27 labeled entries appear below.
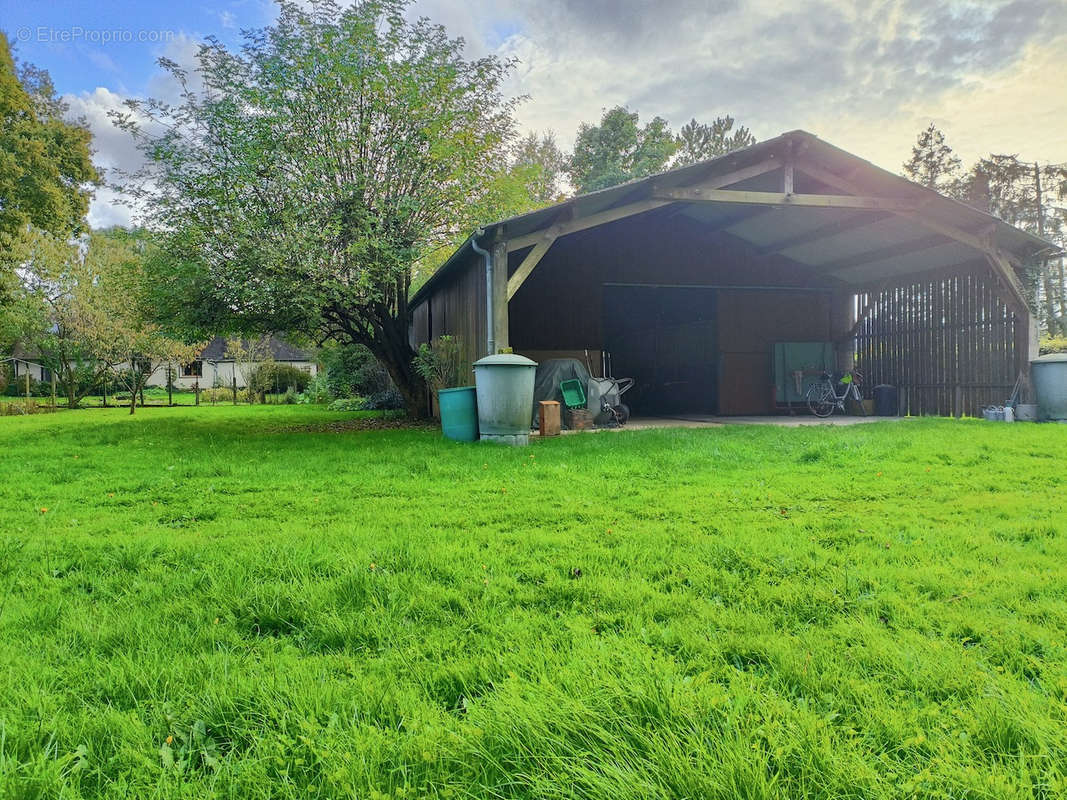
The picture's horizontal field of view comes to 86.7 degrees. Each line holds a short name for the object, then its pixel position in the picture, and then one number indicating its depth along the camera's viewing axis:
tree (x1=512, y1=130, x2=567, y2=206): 25.76
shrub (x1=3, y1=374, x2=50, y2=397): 23.19
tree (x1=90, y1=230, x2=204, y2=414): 16.38
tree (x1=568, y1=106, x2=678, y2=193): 24.77
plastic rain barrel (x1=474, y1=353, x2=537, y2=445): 6.70
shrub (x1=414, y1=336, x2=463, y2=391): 9.69
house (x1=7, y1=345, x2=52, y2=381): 26.98
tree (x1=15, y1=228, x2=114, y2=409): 16.81
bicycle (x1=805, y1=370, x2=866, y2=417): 11.40
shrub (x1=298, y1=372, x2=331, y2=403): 20.11
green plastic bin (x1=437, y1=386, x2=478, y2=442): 7.25
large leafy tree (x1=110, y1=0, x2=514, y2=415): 8.30
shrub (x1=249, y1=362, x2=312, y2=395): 20.98
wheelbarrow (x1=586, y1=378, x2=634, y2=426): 9.30
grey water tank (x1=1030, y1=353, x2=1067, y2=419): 8.30
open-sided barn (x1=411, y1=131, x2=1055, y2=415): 8.22
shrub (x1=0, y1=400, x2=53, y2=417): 14.64
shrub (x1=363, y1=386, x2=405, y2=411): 14.93
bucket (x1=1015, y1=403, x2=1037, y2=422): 8.68
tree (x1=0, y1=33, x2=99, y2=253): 14.35
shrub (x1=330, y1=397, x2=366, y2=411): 15.78
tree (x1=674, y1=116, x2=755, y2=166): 29.78
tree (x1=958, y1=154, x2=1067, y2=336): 25.09
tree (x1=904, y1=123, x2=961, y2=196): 28.50
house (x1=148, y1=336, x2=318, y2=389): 32.03
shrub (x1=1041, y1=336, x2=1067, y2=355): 14.05
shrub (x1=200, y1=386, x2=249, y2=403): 20.94
